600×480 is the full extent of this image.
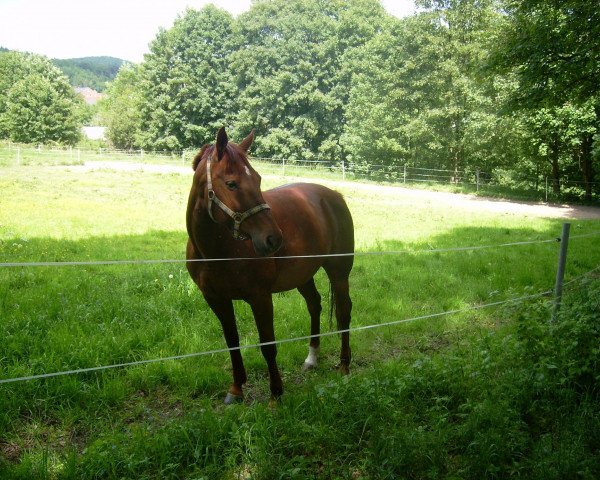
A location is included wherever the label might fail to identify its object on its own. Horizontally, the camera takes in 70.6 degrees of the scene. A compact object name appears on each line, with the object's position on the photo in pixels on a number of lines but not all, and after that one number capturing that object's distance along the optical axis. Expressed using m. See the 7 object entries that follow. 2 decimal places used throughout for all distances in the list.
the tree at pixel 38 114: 53.81
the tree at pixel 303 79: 41.53
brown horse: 3.08
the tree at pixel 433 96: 25.06
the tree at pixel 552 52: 8.47
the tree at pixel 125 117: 56.21
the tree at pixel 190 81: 45.75
